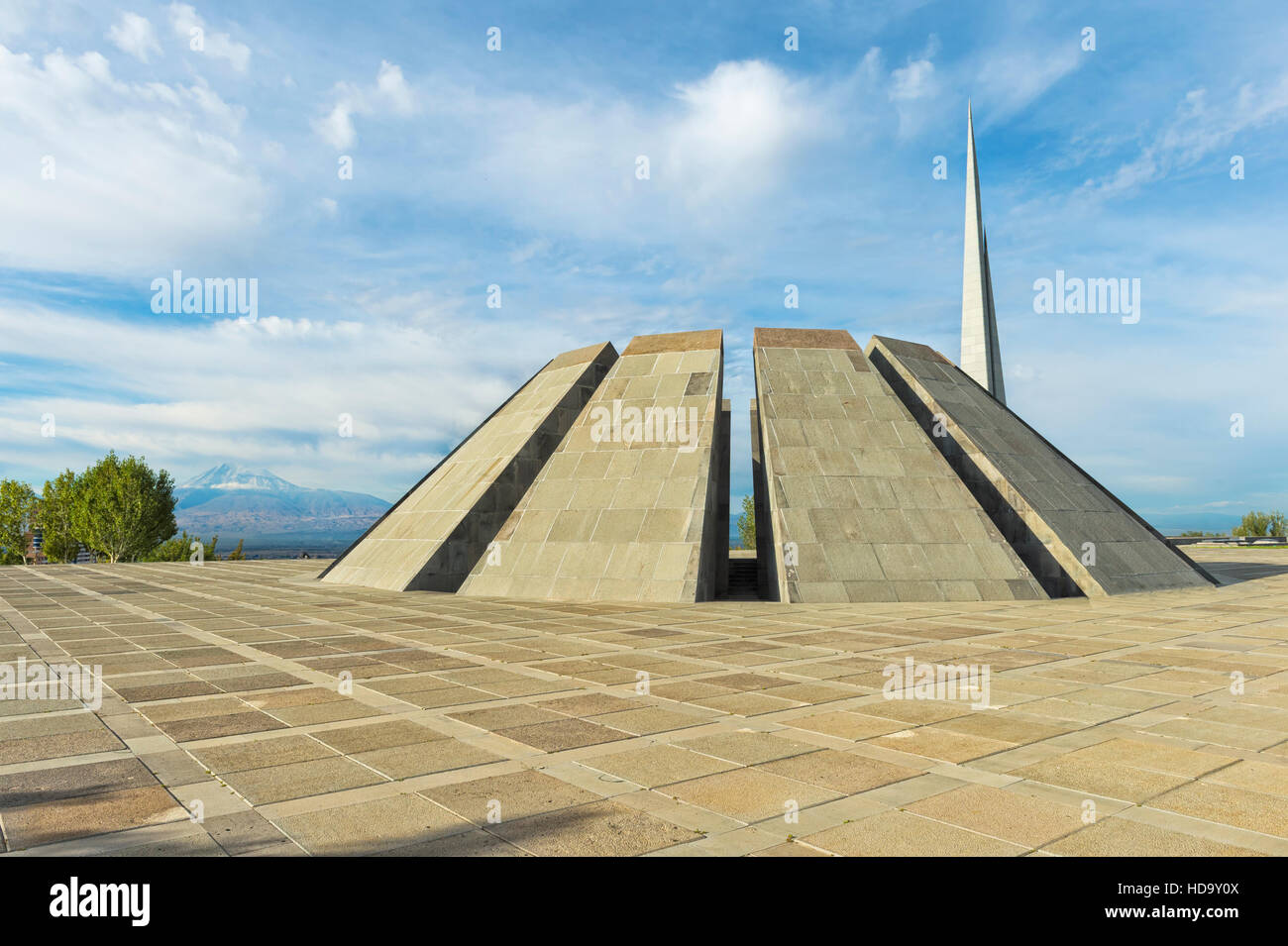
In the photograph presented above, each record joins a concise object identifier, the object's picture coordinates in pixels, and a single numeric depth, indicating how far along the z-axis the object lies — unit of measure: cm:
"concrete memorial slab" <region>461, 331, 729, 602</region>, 1980
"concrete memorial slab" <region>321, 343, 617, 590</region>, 2223
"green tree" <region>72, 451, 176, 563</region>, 6225
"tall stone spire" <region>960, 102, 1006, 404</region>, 4644
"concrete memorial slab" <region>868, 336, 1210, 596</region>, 2061
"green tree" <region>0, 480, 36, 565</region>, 6825
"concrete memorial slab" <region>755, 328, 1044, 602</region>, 1912
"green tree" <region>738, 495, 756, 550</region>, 5722
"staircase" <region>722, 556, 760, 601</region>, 2188
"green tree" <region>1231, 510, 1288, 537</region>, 7362
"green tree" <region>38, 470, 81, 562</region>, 6706
